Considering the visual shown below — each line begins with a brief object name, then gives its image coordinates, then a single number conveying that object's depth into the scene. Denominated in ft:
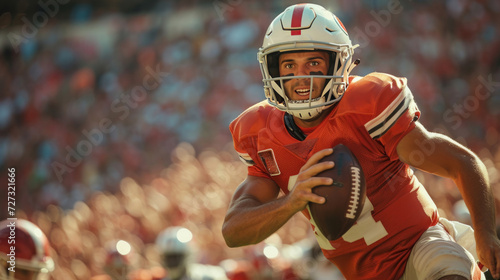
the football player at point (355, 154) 16.71
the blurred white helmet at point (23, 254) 24.58
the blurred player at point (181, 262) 38.01
